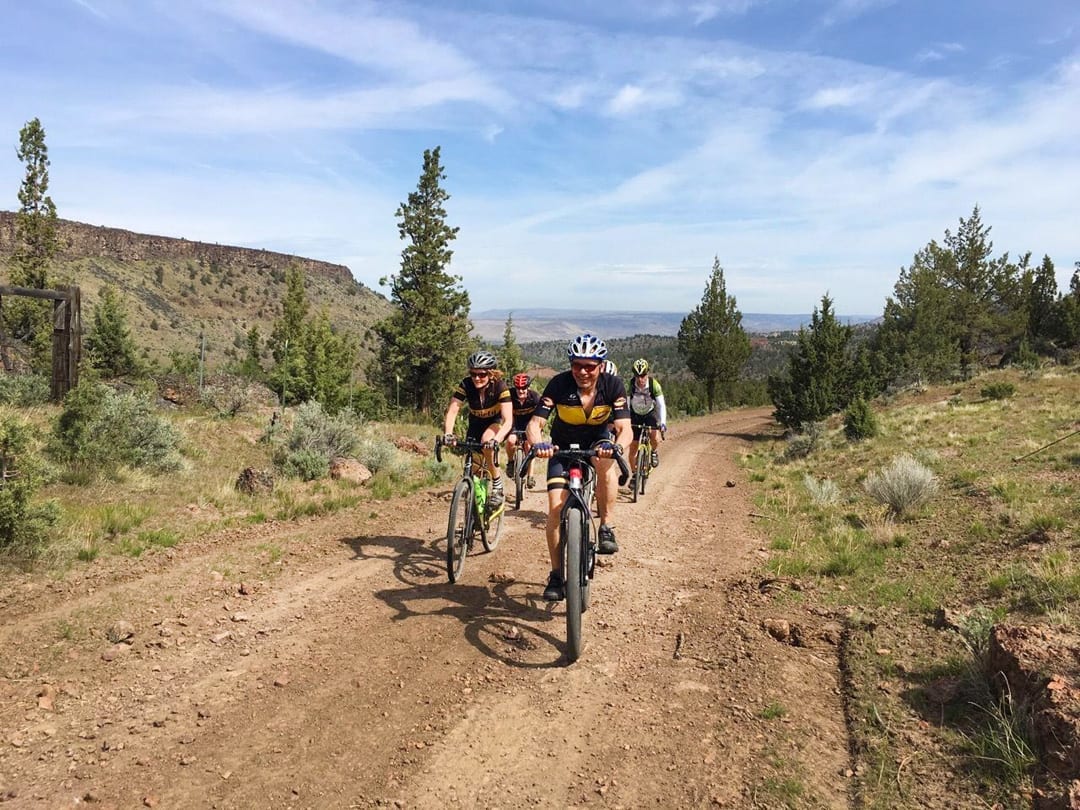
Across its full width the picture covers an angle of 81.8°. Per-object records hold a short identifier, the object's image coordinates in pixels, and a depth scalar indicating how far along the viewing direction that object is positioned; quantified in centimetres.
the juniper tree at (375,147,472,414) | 2981
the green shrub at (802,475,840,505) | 1186
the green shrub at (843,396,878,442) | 2227
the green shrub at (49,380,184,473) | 1013
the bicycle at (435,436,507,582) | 682
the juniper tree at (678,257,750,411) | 4441
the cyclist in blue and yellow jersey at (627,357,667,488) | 1105
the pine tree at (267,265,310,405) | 3047
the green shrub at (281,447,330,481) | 1204
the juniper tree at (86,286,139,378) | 2906
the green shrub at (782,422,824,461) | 2292
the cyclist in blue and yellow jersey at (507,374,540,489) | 995
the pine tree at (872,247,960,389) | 3962
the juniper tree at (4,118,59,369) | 2530
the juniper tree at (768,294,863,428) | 3062
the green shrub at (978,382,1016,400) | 2741
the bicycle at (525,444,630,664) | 502
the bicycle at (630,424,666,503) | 1190
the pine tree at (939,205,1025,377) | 4241
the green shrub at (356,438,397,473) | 1316
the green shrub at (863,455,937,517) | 991
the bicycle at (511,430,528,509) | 911
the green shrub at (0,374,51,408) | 1377
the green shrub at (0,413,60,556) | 641
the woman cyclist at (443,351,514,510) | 754
